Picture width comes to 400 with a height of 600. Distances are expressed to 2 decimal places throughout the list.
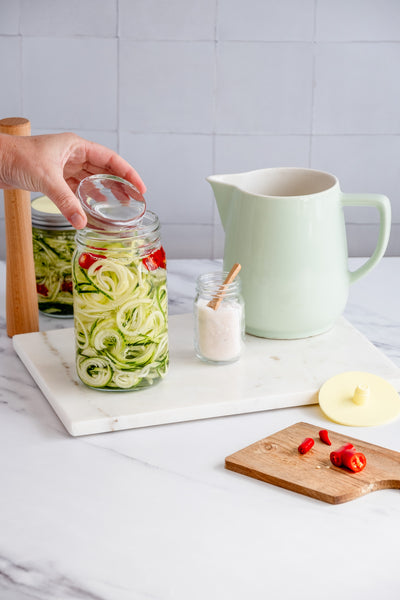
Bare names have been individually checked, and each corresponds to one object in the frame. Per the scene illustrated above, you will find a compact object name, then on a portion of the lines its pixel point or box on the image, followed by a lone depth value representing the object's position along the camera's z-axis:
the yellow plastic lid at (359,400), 1.53
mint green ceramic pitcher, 1.62
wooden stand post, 1.66
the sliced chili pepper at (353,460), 1.43
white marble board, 1.52
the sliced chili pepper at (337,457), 1.44
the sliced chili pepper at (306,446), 1.46
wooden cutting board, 1.42
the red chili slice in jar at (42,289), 1.75
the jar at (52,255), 1.70
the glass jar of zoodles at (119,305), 1.52
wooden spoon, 1.60
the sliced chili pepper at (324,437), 1.48
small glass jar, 1.60
